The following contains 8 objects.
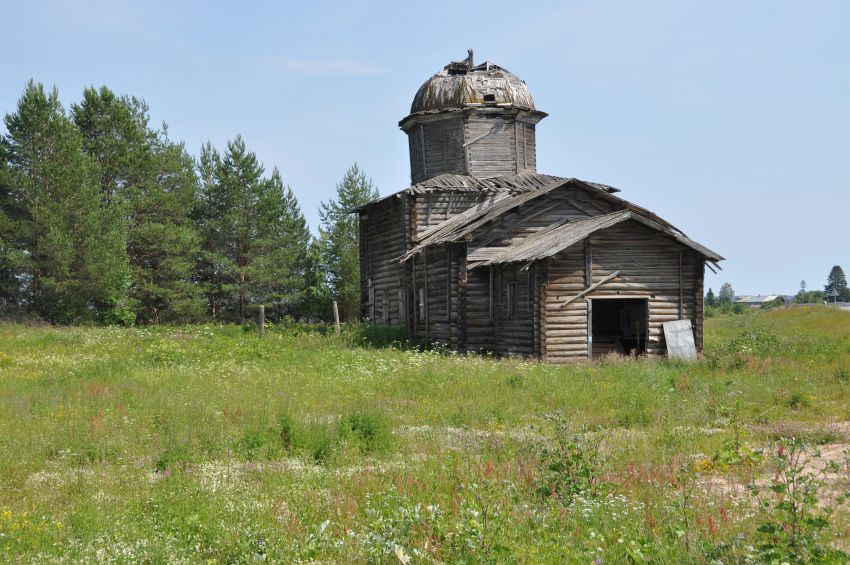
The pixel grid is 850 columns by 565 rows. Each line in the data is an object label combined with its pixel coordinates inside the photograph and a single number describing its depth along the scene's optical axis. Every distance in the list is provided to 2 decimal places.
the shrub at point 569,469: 7.46
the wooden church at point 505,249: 23.80
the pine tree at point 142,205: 43.47
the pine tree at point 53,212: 36.50
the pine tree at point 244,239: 48.56
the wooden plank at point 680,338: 23.94
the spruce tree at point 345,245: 55.69
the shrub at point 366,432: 10.17
